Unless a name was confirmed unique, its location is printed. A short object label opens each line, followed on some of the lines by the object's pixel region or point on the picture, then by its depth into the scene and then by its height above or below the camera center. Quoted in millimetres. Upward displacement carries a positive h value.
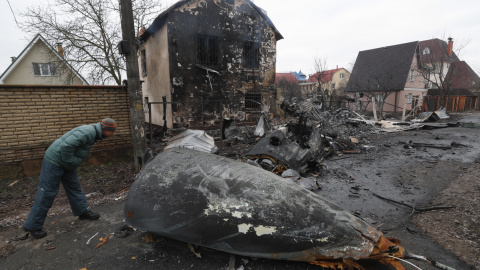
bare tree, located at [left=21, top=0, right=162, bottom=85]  11658 +3631
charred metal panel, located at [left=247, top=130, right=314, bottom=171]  4971 -1161
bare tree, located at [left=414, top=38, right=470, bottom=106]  21375 +5317
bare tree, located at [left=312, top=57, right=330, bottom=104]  22370 +3057
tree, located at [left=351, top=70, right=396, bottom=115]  20109 +1723
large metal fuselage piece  2002 -1149
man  2906 -862
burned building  10047 +2145
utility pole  4922 +476
